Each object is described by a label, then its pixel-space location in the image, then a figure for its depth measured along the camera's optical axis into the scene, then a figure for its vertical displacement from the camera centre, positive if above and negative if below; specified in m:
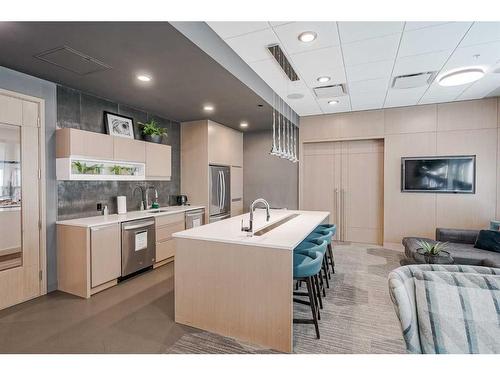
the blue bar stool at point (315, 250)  2.52 -0.69
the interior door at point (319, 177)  5.95 +0.18
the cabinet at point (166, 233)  4.14 -0.77
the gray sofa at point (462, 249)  3.31 -0.90
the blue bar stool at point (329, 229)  3.54 -0.61
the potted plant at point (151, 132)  4.49 +0.92
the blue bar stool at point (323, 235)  3.26 -0.66
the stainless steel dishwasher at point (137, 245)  3.56 -0.84
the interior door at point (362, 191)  5.58 -0.13
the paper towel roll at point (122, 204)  4.07 -0.28
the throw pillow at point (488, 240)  3.59 -0.77
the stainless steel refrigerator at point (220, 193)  5.43 -0.16
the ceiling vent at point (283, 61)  2.87 +1.49
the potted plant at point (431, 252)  3.20 -0.84
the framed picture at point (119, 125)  3.96 +0.95
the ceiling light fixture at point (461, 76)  3.46 +1.47
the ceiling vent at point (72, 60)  2.45 +1.23
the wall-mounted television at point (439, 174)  4.73 +0.20
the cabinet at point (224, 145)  5.36 +0.89
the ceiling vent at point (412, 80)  3.63 +1.50
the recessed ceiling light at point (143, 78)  3.03 +1.25
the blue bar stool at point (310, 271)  2.24 -0.73
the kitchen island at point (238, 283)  2.12 -0.84
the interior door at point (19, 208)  2.88 -0.25
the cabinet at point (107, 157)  3.26 +0.40
